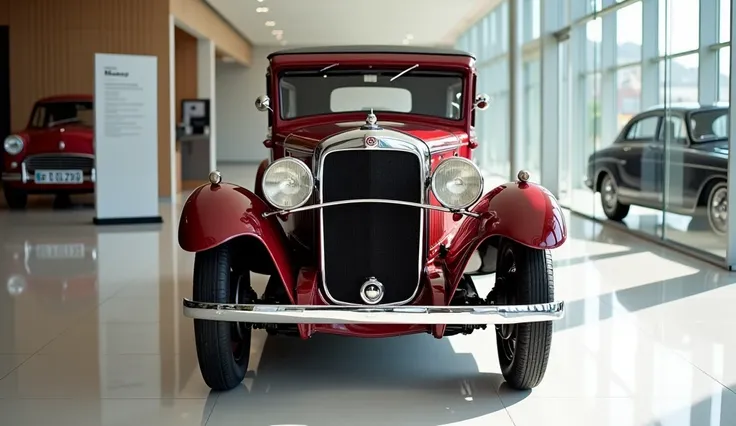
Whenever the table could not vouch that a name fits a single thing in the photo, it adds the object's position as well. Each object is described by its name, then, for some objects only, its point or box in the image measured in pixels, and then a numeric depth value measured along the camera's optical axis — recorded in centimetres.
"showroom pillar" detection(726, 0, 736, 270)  642
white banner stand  987
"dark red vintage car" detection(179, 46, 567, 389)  340
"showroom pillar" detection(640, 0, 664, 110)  845
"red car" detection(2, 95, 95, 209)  1102
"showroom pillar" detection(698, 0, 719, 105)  702
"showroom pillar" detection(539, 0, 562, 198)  1254
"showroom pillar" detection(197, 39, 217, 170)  1650
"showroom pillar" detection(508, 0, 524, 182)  1405
